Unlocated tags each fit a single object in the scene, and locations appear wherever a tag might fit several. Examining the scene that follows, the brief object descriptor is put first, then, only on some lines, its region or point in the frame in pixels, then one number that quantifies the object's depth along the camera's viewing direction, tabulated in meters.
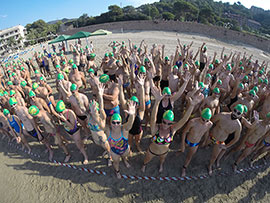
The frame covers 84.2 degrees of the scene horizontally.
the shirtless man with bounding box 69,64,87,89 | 5.96
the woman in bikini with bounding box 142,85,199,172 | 2.95
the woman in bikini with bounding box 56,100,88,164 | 3.77
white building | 66.50
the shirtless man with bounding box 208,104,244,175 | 3.25
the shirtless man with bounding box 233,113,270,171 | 3.53
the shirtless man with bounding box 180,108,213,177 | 3.17
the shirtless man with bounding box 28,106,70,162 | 3.88
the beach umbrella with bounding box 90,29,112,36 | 15.36
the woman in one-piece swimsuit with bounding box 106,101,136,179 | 2.94
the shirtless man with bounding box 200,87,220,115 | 4.09
